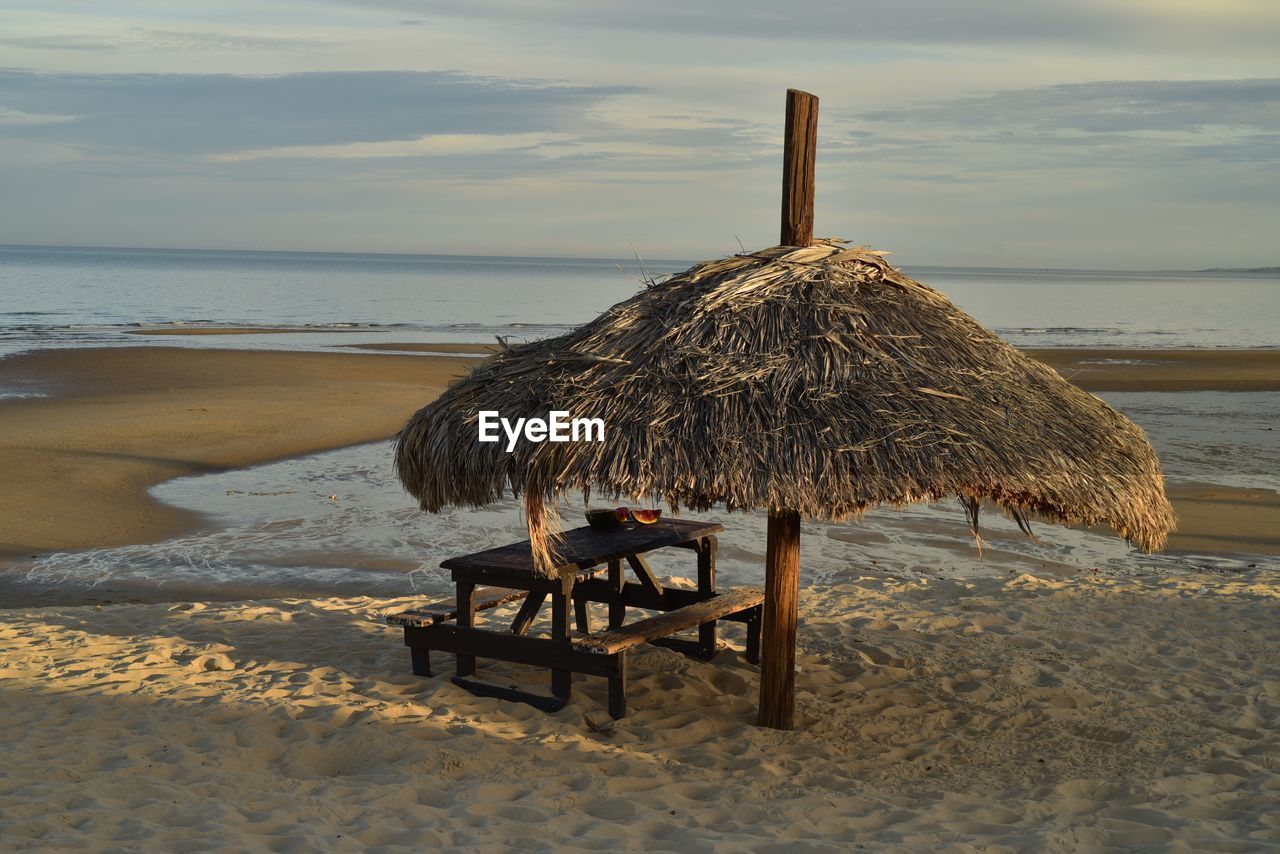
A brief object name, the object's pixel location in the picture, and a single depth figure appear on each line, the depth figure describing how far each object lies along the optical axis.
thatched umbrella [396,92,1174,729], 4.72
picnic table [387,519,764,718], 5.68
